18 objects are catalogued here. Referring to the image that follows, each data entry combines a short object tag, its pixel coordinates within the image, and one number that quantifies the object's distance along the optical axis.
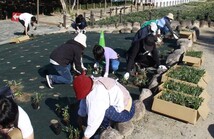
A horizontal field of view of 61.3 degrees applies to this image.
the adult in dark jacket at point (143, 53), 4.06
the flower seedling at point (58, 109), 3.17
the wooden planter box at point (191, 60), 4.71
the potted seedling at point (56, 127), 2.78
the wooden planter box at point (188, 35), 6.50
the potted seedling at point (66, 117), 2.95
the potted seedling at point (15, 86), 3.69
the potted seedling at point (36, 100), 3.29
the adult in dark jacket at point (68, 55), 3.62
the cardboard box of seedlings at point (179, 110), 3.01
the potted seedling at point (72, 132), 2.65
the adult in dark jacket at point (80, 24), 7.53
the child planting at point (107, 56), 3.32
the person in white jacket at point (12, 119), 1.61
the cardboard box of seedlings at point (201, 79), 3.78
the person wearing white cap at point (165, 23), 6.09
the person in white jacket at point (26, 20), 7.41
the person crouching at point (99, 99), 2.08
